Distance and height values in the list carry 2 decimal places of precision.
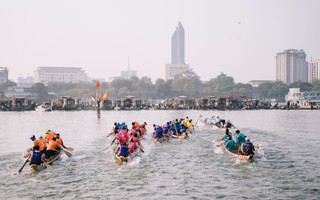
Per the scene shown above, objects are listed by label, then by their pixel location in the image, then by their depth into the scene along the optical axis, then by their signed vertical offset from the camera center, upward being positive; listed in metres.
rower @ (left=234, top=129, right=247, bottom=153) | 24.00 -2.35
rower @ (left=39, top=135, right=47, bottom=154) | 21.82 -2.67
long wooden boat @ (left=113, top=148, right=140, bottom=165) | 21.89 -3.40
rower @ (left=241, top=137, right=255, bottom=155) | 22.30 -2.74
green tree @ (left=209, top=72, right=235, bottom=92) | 182.51 +11.38
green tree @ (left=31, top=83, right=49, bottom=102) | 146.10 +5.13
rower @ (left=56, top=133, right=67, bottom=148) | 24.65 -2.51
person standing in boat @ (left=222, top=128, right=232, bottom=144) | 25.69 -2.42
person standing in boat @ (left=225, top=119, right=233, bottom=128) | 41.42 -2.39
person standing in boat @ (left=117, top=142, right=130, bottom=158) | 22.09 -2.92
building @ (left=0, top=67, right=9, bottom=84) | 196.50 +16.27
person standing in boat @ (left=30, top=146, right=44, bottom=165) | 19.77 -2.98
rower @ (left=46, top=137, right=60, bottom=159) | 22.28 -2.84
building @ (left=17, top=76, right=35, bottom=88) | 191.76 +10.40
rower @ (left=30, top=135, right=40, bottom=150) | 22.05 -2.39
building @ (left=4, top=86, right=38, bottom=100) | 145.94 +4.30
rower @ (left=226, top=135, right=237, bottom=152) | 24.59 -2.78
